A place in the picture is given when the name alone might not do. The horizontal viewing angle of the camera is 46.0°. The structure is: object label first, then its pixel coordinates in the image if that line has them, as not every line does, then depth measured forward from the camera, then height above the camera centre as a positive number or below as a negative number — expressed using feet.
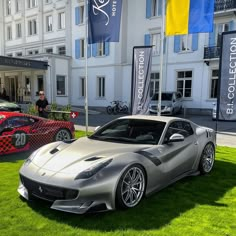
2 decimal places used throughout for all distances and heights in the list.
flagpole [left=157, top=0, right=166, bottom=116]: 29.22 +6.60
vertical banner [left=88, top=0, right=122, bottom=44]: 33.19 +7.67
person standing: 37.83 -3.13
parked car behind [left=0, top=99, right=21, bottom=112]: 51.41 -4.64
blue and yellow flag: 29.19 +7.24
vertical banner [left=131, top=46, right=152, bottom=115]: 33.88 +0.57
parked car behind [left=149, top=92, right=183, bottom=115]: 62.69 -4.37
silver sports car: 12.01 -3.99
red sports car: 23.67 -4.57
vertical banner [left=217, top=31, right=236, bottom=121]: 28.35 +0.62
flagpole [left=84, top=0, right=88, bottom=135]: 34.20 +7.28
